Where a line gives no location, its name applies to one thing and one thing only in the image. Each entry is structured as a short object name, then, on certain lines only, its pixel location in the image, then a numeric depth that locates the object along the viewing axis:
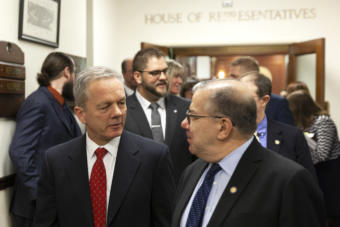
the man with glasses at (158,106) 3.50
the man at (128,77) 5.13
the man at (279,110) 3.84
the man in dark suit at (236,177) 1.54
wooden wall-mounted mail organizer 3.68
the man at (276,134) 2.86
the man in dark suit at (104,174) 2.04
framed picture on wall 4.14
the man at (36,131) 3.60
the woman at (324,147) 4.20
